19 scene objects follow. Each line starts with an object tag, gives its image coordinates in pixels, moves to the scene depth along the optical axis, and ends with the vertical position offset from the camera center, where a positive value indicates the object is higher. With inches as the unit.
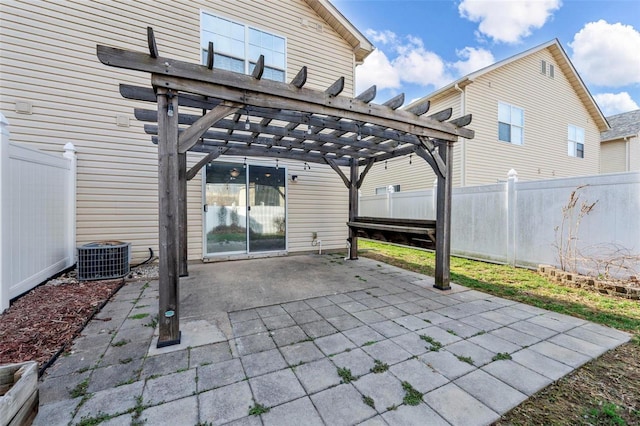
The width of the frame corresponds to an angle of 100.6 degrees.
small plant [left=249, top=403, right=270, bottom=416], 63.4 -48.2
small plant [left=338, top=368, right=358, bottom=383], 75.7 -48.1
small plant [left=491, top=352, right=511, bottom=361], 87.0 -48.2
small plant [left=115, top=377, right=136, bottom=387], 74.0 -48.2
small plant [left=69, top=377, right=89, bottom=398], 69.7 -48.0
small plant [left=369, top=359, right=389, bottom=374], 80.4 -48.1
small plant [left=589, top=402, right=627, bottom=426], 61.9 -49.0
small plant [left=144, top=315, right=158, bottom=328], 111.8 -47.8
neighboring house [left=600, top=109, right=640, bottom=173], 515.8 +128.4
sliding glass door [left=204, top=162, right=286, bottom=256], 229.3 +2.0
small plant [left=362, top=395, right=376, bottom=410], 65.9 -48.1
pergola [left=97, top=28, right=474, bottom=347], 94.0 +47.1
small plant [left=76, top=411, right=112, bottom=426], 59.9 -47.9
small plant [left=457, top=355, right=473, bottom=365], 85.3 -48.3
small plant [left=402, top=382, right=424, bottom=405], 67.3 -48.2
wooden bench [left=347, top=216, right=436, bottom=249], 167.5 -13.9
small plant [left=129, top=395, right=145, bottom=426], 60.6 -48.1
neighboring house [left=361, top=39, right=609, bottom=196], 347.6 +131.9
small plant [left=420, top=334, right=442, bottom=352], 93.3 -48.1
